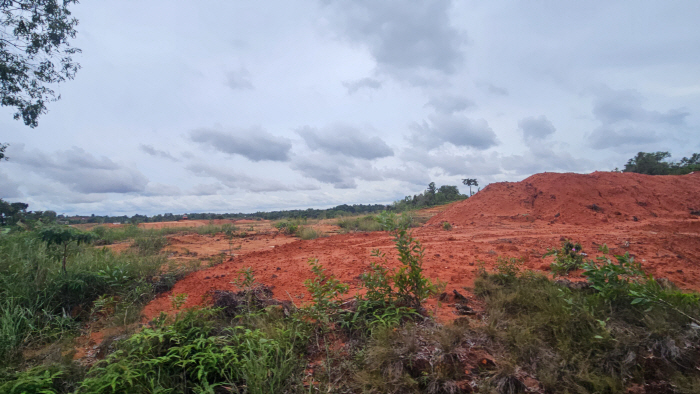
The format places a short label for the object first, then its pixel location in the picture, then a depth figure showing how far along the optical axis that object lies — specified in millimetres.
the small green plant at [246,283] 4008
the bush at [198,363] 2477
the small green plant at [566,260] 4406
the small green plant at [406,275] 3434
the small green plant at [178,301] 3709
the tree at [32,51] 8031
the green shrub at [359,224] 12859
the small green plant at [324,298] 3396
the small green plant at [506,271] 4163
